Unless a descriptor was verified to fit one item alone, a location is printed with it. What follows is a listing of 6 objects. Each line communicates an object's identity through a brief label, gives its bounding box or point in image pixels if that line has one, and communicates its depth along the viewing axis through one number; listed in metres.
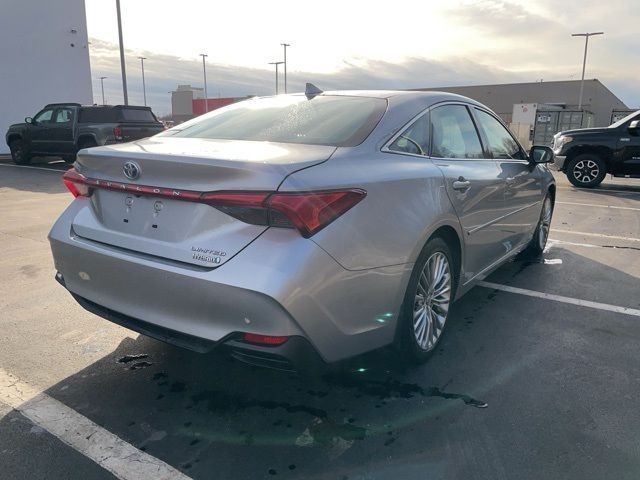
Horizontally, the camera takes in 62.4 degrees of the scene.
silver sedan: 2.24
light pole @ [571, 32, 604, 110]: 38.26
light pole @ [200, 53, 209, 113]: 60.62
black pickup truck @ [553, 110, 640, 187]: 11.48
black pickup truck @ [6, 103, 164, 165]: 13.87
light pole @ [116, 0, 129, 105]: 21.31
